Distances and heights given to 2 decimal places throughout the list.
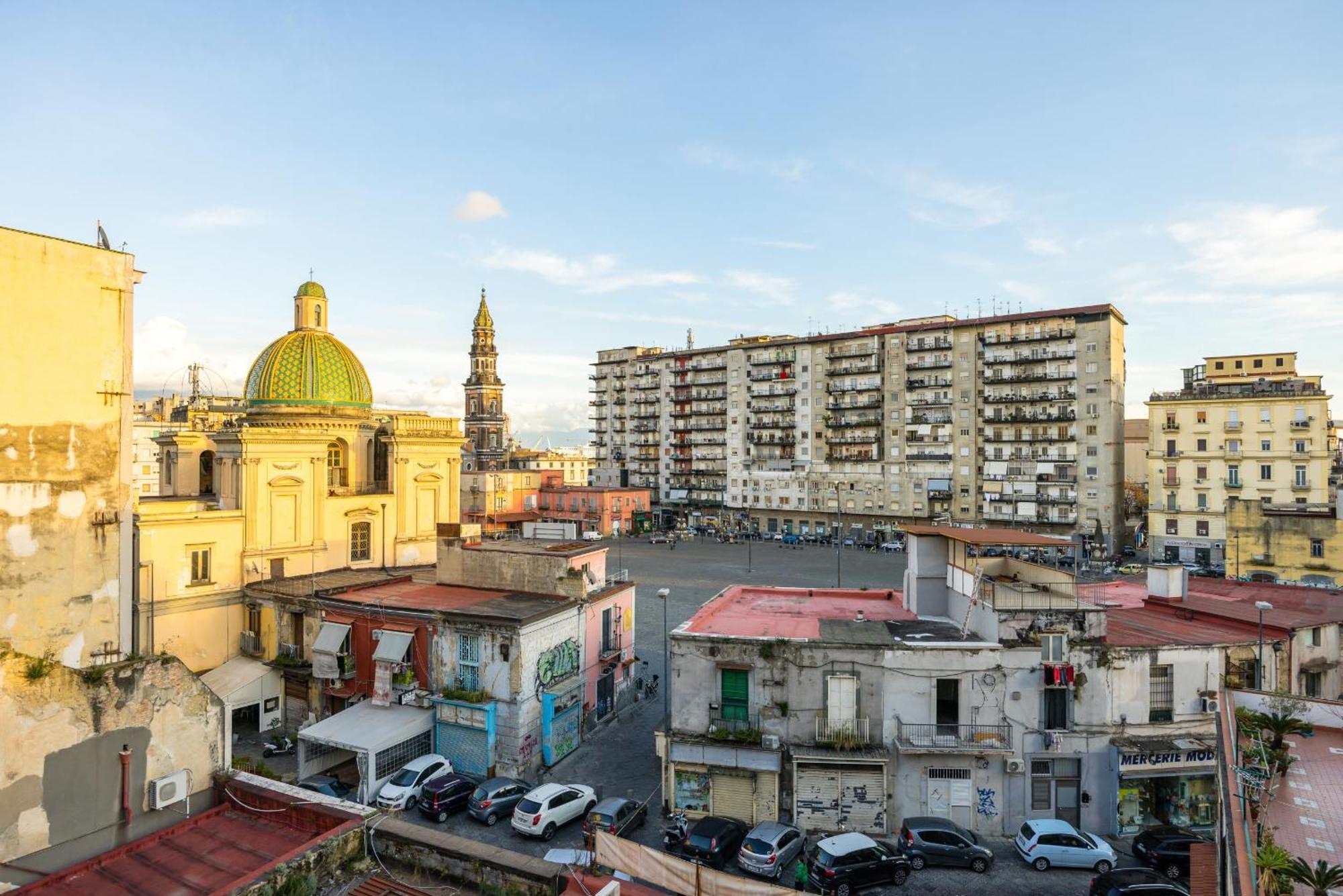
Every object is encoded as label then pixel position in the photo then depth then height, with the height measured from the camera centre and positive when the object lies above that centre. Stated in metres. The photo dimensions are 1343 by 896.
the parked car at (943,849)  17.64 -9.38
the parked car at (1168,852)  17.39 -9.32
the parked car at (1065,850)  17.52 -9.33
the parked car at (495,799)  20.33 -9.59
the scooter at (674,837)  18.88 -9.75
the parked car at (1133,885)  15.36 -8.94
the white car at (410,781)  20.94 -9.48
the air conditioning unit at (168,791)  9.75 -4.47
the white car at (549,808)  19.17 -9.37
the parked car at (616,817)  18.95 -9.40
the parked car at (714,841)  17.80 -9.41
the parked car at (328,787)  21.09 -9.58
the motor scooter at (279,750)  25.41 -10.17
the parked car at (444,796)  20.39 -9.55
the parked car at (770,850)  17.38 -9.39
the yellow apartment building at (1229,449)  57.25 +0.31
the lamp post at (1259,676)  20.44 -6.09
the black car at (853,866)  16.56 -9.28
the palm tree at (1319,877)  8.46 -4.82
